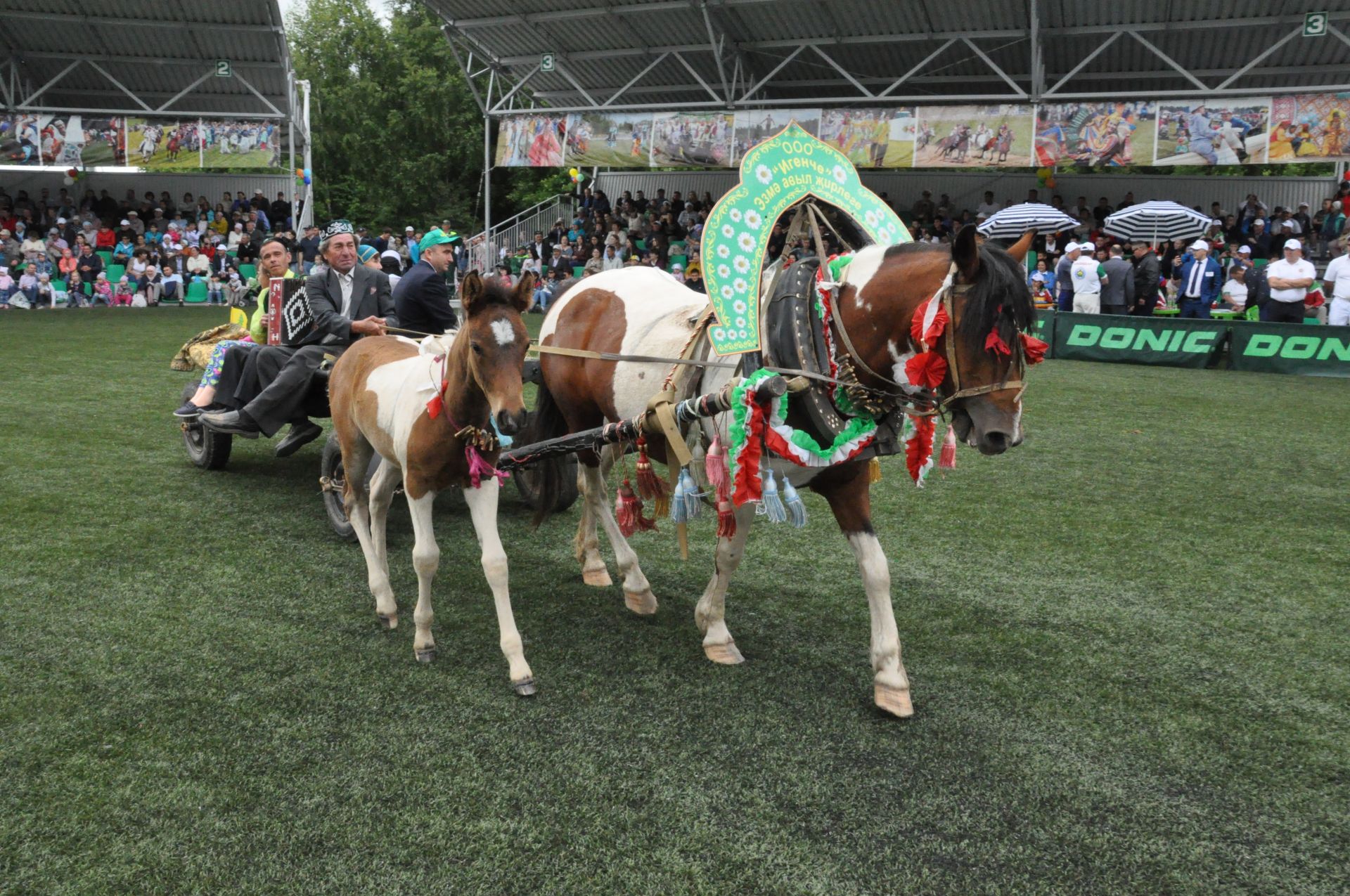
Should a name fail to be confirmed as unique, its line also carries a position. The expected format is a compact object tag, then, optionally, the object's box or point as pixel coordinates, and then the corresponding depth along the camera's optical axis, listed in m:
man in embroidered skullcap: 6.39
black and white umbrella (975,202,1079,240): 18.66
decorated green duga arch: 3.95
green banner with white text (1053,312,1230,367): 15.13
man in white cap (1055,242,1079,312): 18.19
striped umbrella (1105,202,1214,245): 17.91
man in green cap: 6.26
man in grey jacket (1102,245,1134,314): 16.92
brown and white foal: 3.92
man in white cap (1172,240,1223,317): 16.11
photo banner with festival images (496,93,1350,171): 18.42
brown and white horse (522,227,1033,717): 3.39
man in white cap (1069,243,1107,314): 17.17
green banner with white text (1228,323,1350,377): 14.14
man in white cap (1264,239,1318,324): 14.72
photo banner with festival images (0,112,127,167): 24.88
